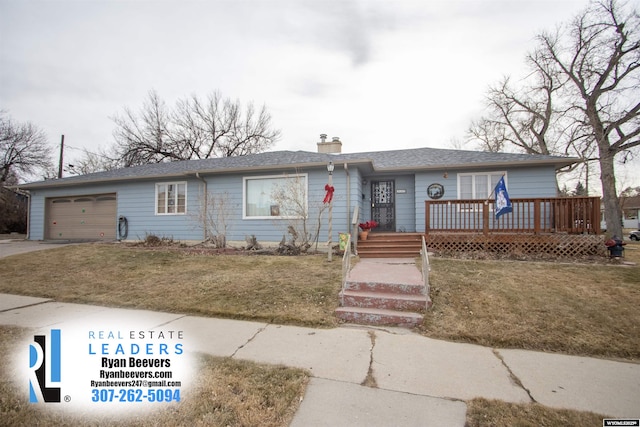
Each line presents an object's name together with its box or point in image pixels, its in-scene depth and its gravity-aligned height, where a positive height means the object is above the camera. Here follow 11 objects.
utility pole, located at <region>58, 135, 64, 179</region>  22.43 +5.73
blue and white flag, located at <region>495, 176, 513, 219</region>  6.89 +0.47
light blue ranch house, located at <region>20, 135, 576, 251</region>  9.39 +1.10
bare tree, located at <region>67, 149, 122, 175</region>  24.84 +5.45
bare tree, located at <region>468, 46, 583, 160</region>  17.62 +7.43
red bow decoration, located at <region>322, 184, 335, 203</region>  7.48 +0.70
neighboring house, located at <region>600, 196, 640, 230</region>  36.69 +1.05
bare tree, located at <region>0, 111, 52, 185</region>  24.81 +6.47
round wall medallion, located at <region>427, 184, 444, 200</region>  10.14 +1.04
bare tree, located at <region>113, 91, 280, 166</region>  23.92 +7.94
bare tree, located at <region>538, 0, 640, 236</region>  14.55 +7.52
